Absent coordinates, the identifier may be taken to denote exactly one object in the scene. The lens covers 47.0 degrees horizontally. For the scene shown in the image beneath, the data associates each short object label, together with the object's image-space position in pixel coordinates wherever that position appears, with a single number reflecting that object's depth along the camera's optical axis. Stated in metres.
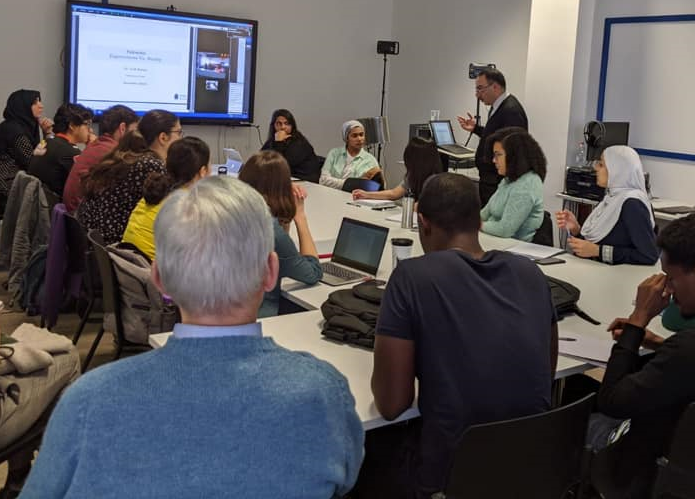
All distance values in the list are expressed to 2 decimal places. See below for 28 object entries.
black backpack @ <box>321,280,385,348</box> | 2.43
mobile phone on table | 3.57
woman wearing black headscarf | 5.71
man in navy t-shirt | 1.89
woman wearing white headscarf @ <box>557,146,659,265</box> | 3.46
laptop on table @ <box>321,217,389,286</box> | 3.21
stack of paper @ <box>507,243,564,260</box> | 3.68
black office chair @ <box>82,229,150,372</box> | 3.31
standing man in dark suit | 5.30
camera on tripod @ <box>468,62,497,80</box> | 6.61
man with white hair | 1.09
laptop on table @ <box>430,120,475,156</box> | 6.77
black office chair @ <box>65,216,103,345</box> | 3.87
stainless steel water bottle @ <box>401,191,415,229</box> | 4.21
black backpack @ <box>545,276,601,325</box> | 2.80
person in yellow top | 3.46
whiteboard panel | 5.75
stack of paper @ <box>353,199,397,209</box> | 4.94
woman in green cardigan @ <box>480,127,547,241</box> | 4.01
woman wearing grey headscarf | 6.11
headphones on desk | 5.87
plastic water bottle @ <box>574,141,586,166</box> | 6.16
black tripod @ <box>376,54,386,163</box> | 8.46
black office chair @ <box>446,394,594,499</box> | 1.77
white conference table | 2.24
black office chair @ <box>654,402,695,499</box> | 1.94
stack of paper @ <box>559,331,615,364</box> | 2.42
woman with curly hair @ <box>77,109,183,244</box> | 3.89
